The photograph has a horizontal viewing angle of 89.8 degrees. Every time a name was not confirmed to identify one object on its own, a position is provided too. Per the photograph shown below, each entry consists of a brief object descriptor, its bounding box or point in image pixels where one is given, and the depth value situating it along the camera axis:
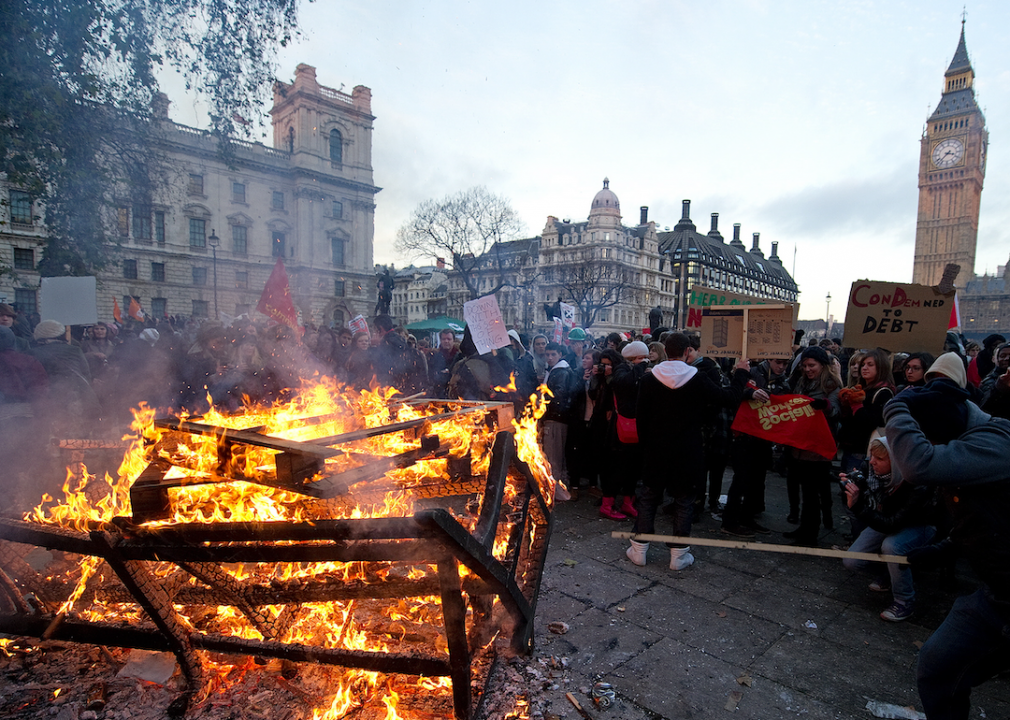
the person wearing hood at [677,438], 4.63
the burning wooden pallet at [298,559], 1.98
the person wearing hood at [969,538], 2.15
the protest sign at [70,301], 7.88
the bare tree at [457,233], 35.84
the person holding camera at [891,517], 3.80
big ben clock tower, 87.88
